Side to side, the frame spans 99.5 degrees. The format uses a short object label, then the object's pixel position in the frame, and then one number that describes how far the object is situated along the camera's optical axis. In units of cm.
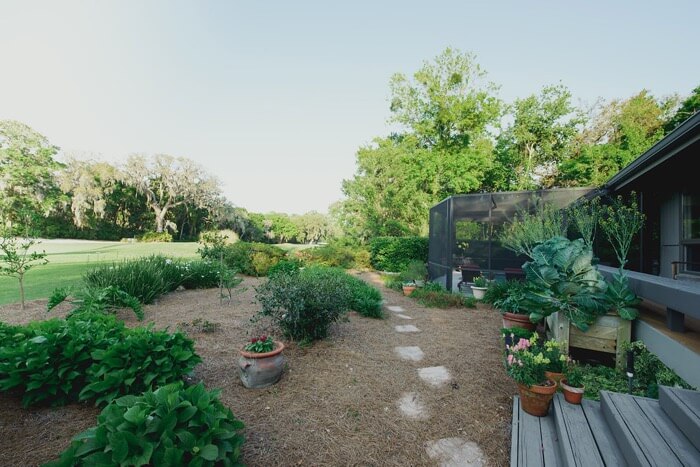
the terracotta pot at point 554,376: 250
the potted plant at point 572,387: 233
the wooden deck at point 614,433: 162
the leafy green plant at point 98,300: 426
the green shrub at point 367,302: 548
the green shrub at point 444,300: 650
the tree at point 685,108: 1323
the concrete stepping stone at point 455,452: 195
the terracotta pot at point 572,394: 233
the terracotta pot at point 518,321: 443
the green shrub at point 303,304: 366
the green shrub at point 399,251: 1209
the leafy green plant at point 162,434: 139
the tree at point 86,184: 2231
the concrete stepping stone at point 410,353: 370
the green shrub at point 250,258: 948
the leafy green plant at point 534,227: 561
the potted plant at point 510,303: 446
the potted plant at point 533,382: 233
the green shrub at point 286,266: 821
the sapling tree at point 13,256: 487
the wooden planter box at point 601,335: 308
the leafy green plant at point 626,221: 405
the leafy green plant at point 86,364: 227
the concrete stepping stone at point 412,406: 248
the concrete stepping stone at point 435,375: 308
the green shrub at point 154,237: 2621
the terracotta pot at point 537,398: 231
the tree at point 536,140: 1586
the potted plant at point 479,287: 691
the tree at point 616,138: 1429
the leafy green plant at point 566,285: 317
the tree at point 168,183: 2531
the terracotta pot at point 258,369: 280
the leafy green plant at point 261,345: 290
